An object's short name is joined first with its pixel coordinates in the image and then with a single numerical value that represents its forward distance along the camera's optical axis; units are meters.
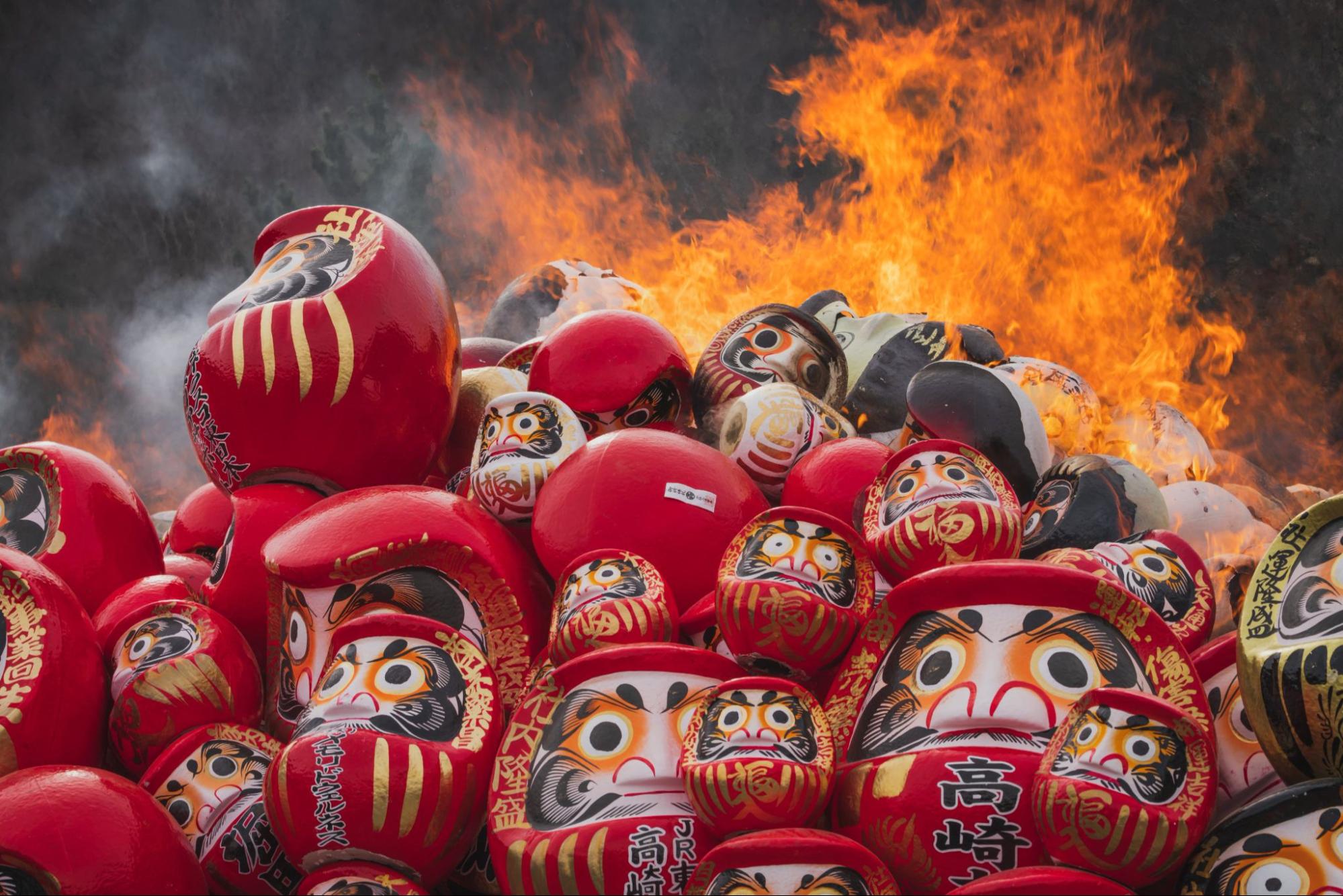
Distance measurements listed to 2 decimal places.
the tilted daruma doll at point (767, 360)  3.72
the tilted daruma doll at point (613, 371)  3.56
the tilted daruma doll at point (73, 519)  3.41
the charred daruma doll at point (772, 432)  3.39
